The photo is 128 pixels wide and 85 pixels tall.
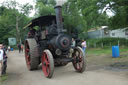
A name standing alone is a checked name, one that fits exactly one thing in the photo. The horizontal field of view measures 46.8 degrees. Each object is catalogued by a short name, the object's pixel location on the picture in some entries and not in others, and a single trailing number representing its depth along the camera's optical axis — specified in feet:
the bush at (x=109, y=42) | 56.93
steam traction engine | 18.65
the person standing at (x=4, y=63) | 21.71
